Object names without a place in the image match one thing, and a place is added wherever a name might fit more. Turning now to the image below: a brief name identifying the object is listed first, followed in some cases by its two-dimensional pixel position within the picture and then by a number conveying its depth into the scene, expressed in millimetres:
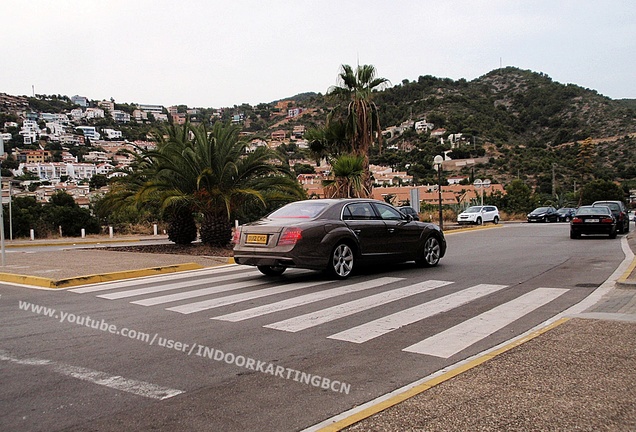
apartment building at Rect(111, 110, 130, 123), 153750
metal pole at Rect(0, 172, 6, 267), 12352
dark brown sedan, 9969
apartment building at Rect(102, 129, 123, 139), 122288
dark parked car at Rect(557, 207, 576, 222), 47056
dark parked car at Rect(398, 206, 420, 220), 28922
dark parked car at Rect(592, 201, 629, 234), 25752
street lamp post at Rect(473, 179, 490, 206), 45950
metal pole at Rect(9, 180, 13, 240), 32109
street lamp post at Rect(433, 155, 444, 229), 27453
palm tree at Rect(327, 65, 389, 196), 27578
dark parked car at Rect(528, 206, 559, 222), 45344
